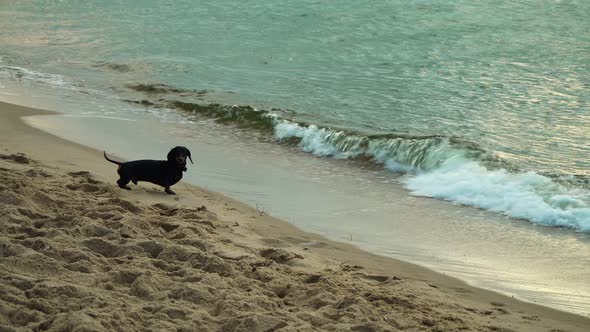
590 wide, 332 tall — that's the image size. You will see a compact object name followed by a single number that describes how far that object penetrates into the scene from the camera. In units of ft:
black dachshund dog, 45.03
